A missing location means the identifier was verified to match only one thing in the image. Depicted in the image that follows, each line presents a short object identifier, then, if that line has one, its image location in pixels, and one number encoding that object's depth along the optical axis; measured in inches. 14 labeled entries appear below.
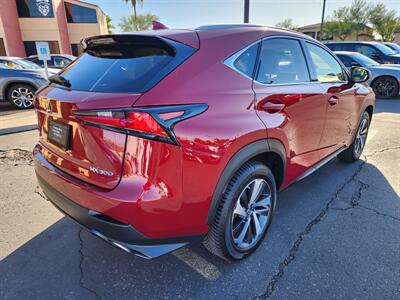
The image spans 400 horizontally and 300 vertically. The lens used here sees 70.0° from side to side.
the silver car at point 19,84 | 313.1
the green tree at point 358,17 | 1517.0
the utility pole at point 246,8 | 346.3
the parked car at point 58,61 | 513.3
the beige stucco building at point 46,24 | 917.8
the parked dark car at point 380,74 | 377.1
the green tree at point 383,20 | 1514.5
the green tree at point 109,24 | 1670.6
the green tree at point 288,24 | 1878.0
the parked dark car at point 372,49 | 464.4
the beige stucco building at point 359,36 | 1535.4
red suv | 62.7
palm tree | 1352.5
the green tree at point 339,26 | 1545.3
